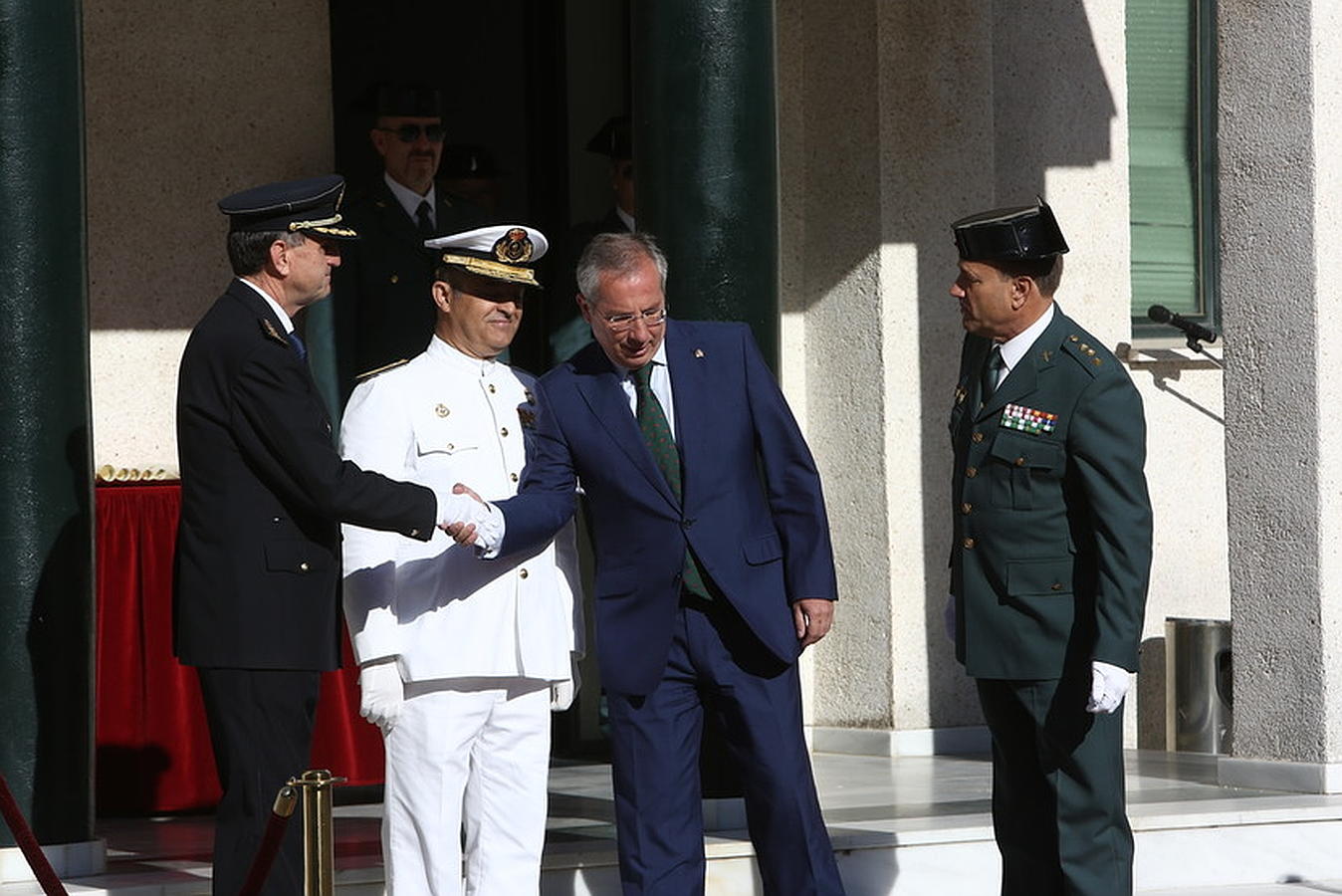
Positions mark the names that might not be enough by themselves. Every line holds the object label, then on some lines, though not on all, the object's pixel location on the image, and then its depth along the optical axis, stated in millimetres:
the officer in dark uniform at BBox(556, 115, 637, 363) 18844
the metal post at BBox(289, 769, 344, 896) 10203
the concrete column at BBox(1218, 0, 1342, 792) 16953
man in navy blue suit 12195
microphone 22109
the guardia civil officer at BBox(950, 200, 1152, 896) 11797
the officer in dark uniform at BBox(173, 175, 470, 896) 11508
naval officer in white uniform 11945
